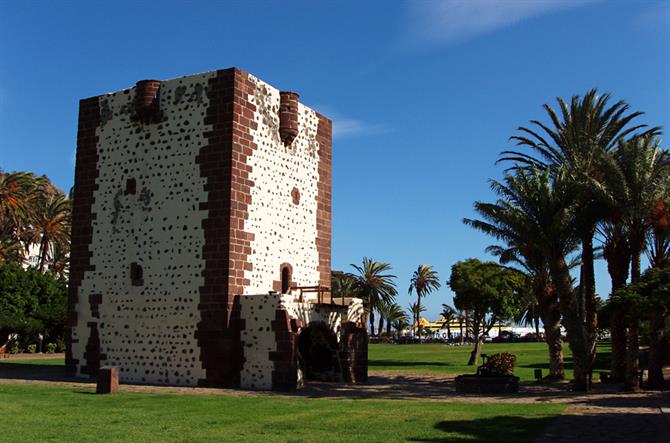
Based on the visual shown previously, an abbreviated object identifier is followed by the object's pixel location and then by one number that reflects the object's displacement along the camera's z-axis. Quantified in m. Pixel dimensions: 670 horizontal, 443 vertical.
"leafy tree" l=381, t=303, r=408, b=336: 73.84
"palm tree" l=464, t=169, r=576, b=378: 20.97
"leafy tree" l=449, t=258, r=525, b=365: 38.31
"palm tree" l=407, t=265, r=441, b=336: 74.06
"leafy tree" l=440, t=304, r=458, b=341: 71.69
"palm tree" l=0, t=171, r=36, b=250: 43.69
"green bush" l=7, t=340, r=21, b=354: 44.12
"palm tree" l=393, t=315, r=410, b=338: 81.19
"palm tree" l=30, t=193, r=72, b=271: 48.66
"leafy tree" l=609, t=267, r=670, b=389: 19.09
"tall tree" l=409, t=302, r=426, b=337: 76.06
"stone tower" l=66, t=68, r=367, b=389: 21.83
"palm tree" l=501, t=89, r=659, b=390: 21.25
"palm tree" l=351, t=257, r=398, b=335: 68.12
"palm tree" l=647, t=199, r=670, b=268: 21.34
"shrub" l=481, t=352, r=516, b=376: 20.39
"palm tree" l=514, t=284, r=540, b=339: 38.50
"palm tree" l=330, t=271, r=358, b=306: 66.31
